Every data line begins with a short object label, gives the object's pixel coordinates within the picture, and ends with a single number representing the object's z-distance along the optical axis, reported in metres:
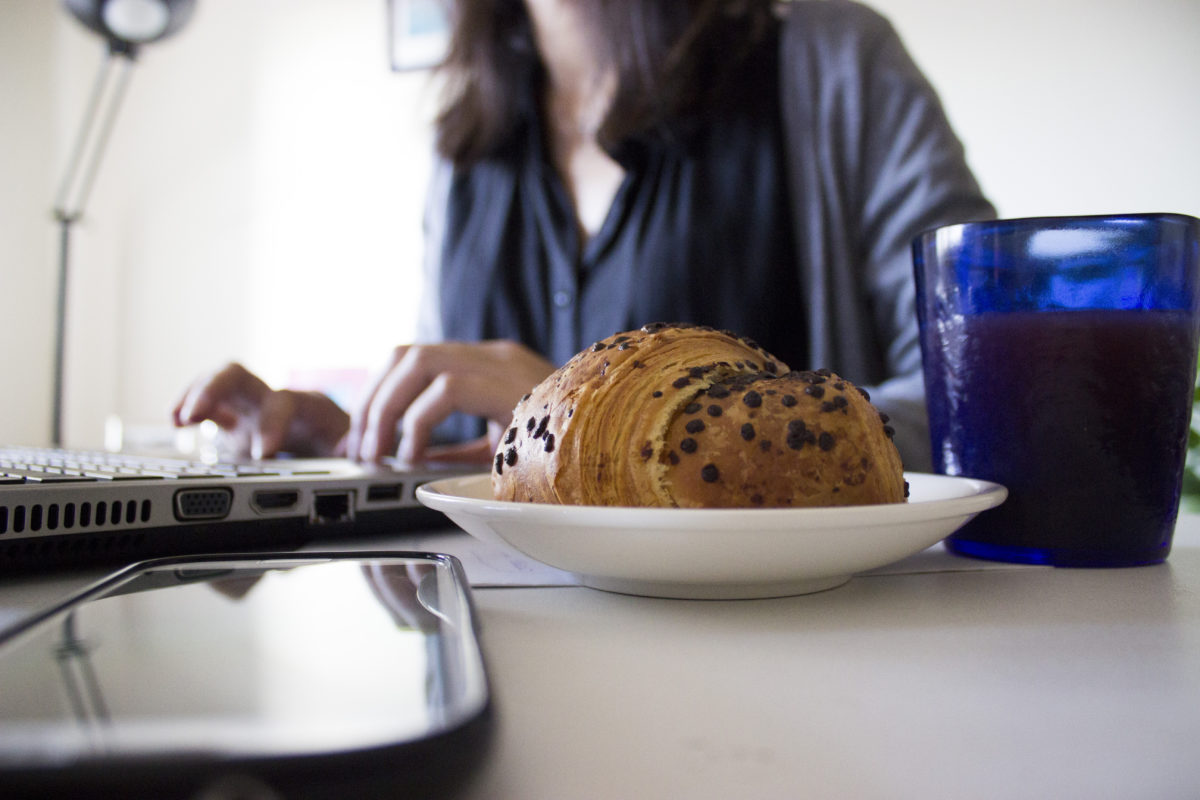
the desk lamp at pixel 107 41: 2.04
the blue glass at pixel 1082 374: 0.39
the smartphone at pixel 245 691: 0.13
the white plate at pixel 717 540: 0.27
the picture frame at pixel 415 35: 2.70
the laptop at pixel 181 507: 0.39
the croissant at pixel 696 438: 0.32
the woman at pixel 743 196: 1.16
